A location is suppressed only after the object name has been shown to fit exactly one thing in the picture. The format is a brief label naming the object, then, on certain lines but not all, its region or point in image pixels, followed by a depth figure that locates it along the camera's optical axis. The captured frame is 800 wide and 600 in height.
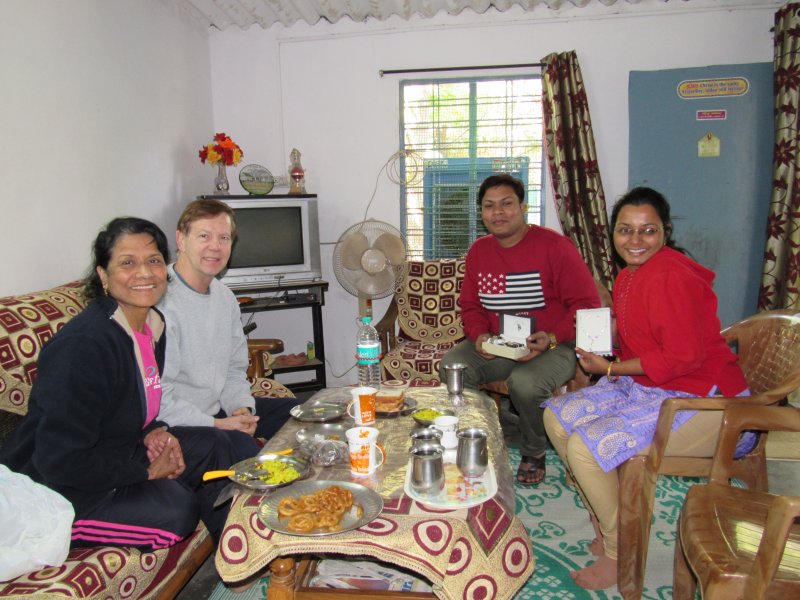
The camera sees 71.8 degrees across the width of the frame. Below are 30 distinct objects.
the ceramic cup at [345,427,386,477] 1.66
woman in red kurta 2.00
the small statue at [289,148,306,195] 4.46
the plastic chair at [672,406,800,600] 1.30
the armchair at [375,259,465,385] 4.01
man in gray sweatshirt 2.30
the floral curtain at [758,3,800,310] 3.83
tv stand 4.12
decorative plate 4.33
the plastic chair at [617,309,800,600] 1.89
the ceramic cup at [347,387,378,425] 1.99
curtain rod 4.43
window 4.48
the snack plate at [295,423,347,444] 1.95
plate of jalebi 1.42
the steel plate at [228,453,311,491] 1.60
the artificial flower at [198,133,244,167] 4.22
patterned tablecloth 1.41
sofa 1.49
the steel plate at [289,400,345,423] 2.15
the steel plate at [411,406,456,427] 2.02
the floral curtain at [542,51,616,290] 4.22
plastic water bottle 2.65
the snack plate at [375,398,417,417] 2.16
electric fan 3.93
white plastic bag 1.44
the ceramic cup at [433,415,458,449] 1.83
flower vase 4.27
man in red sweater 2.96
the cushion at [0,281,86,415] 1.90
